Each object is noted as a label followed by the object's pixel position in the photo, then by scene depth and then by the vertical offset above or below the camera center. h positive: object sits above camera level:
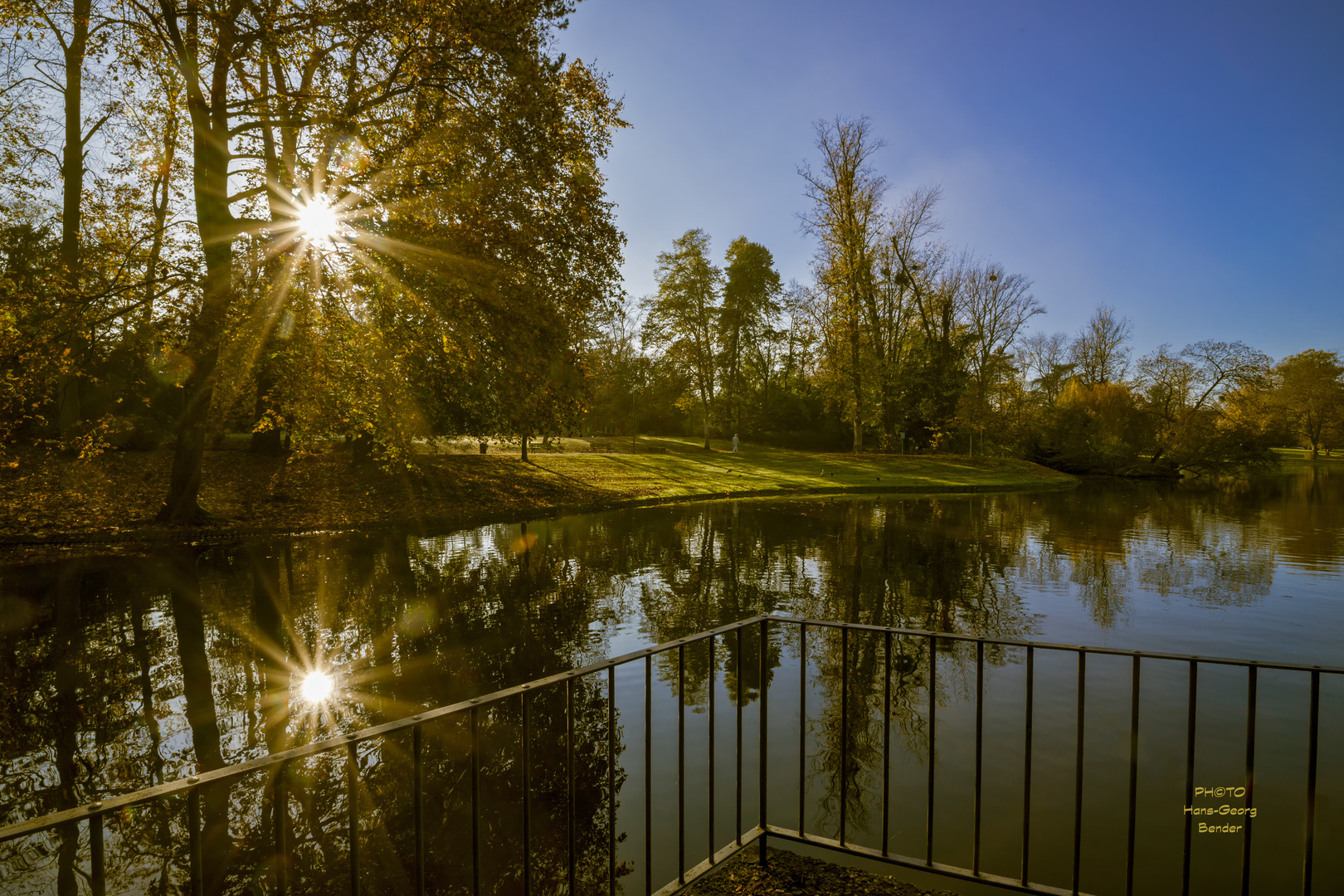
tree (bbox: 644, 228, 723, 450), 39.75 +5.92
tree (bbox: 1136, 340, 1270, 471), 39.75 +0.36
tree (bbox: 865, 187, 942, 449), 41.69 +7.41
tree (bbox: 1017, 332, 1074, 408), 54.69 +3.71
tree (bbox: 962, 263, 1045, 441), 45.78 +6.55
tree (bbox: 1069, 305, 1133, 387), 56.47 +5.21
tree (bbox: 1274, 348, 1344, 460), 52.47 +1.62
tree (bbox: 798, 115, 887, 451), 38.22 +8.32
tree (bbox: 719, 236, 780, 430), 41.78 +6.80
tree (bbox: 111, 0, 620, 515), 11.85 +4.63
